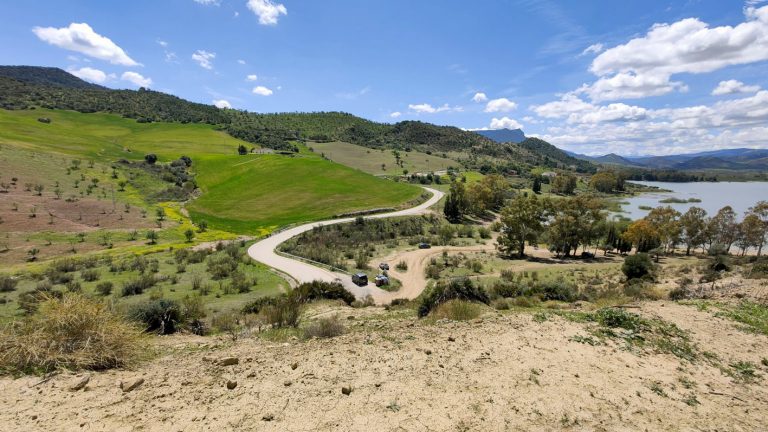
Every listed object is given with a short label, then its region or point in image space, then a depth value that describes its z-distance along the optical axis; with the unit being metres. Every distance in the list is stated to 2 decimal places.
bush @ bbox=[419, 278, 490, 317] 13.95
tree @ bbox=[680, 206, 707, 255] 54.59
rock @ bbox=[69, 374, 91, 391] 6.22
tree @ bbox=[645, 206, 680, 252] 54.56
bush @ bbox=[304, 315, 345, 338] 10.29
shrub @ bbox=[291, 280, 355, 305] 20.25
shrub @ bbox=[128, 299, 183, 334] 12.35
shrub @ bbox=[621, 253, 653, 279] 30.68
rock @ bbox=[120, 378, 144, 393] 6.39
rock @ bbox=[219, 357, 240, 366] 7.68
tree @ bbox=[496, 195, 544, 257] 50.69
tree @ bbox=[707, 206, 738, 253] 53.97
